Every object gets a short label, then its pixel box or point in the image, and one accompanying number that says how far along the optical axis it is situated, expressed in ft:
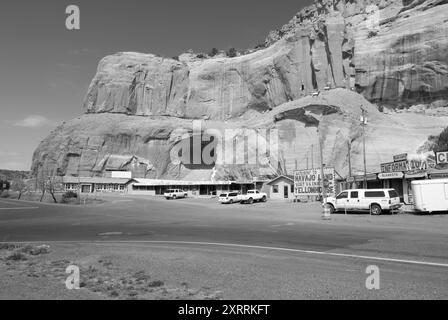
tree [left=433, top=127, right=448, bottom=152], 186.28
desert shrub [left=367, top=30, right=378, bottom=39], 362.53
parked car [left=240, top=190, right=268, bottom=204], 167.94
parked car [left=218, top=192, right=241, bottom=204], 171.63
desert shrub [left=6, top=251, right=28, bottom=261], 33.17
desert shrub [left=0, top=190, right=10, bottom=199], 282.56
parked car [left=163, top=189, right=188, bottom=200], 225.56
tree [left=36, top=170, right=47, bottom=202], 384.72
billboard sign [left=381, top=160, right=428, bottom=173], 110.22
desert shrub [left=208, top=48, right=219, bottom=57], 583.25
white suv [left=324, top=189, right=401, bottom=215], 92.58
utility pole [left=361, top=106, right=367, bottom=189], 130.35
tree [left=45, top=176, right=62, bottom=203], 321.50
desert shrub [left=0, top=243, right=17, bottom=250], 40.04
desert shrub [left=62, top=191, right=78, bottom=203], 204.21
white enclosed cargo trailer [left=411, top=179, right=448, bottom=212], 85.81
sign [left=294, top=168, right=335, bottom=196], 141.69
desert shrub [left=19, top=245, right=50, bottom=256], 37.49
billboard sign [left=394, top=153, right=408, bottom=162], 130.72
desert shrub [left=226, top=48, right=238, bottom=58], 554.13
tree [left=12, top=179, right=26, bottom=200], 305.53
